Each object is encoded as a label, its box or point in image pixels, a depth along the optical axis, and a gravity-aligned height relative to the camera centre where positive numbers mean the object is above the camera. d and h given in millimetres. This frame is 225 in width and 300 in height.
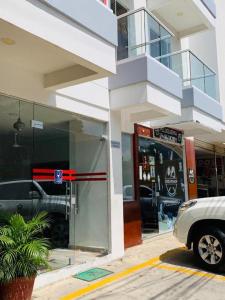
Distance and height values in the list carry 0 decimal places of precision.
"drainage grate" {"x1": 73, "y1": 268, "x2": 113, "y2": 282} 6148 -1458
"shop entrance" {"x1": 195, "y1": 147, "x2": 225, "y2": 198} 16984 +886
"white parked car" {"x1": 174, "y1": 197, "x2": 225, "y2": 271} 6398 -732
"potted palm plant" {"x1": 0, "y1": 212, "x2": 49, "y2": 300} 4557 -847
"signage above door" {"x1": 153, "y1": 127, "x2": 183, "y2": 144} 10523 +1798
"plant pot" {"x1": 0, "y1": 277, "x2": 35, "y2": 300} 4555 -1223
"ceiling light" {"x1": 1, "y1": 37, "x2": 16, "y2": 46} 4627 +2065
